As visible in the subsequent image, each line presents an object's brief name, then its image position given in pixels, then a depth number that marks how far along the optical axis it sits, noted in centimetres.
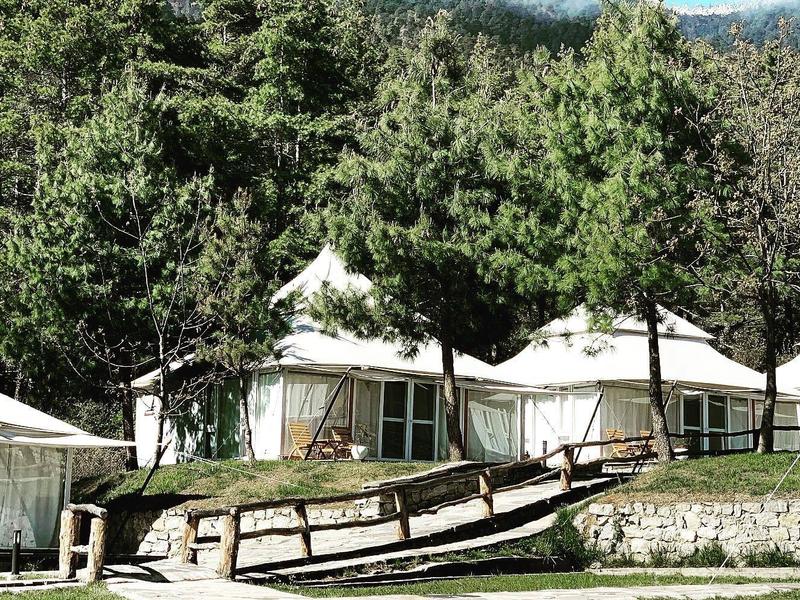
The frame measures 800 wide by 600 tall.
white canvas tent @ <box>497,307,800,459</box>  2992
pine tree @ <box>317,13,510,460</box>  2516
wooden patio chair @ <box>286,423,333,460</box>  2594
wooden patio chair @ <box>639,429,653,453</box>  2695
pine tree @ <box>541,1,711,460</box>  2206
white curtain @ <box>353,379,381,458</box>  2723
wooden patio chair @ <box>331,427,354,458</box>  2630
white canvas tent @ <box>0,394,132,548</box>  2102
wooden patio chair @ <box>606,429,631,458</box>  2825
